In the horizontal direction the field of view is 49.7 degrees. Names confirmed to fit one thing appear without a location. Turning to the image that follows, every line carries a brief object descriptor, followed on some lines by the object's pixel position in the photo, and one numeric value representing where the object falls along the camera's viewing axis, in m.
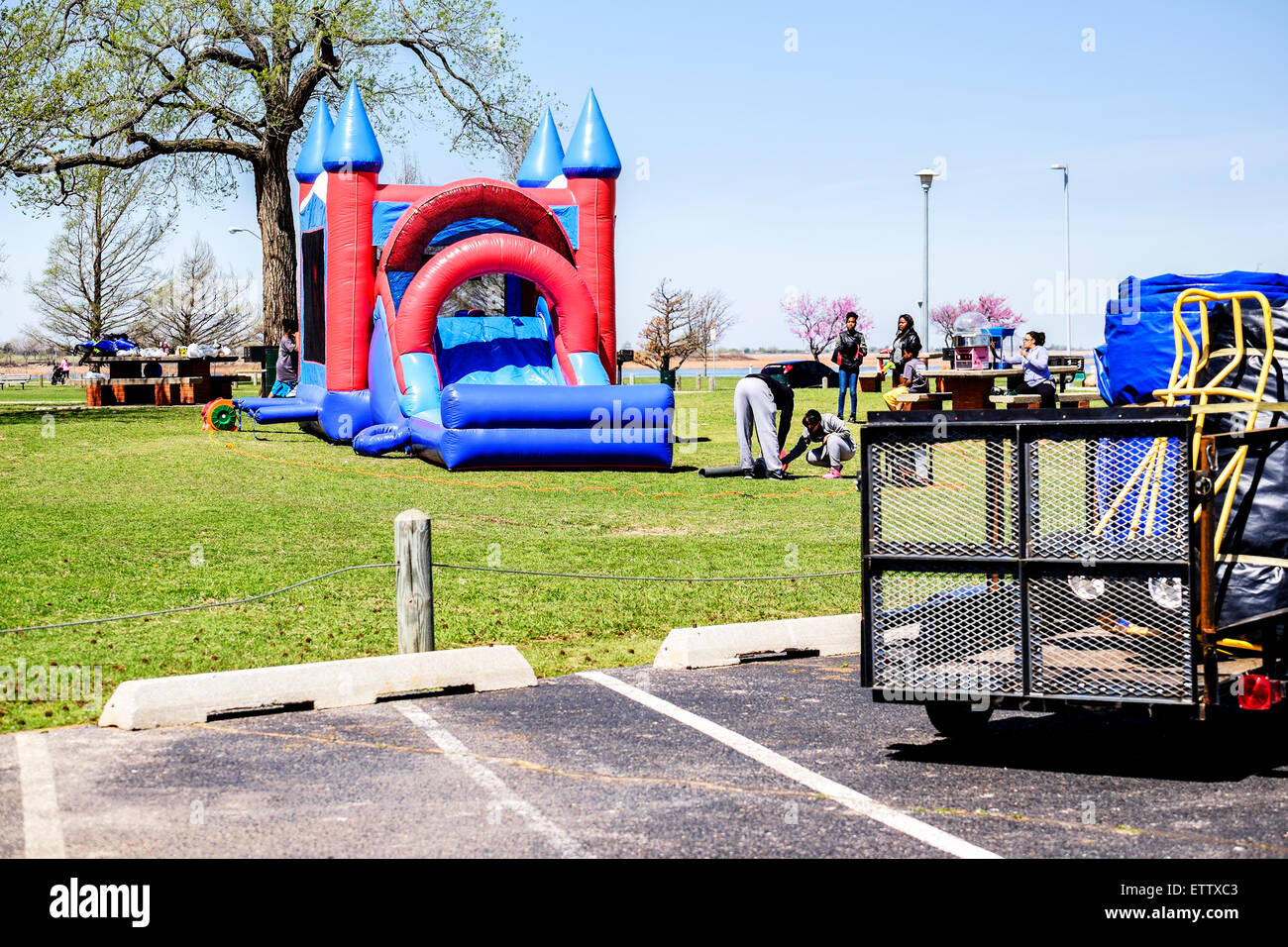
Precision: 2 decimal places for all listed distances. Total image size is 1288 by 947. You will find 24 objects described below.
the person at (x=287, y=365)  25.97
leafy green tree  26.98
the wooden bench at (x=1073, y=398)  19.58
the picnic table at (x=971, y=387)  18.86
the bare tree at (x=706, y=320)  78.42
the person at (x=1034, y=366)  21.67
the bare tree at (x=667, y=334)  67.62
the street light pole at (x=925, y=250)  30.91
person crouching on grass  18.06
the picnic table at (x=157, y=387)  32.25
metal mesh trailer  5.92
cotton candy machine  18.78
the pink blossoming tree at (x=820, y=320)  92.88
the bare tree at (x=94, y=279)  66.19
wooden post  8.16
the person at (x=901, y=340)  24.45
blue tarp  6.89
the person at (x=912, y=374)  22.18
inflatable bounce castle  17.98
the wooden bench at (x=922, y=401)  18.91
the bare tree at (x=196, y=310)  74.19
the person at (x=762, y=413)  17.62
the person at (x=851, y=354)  23.64
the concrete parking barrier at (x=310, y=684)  7.00
